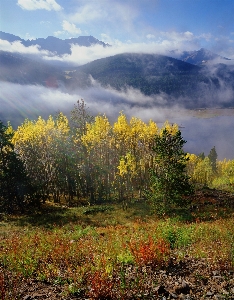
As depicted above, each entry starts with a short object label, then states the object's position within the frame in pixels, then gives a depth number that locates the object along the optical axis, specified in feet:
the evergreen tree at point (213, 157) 395.65
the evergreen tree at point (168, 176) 73.41
